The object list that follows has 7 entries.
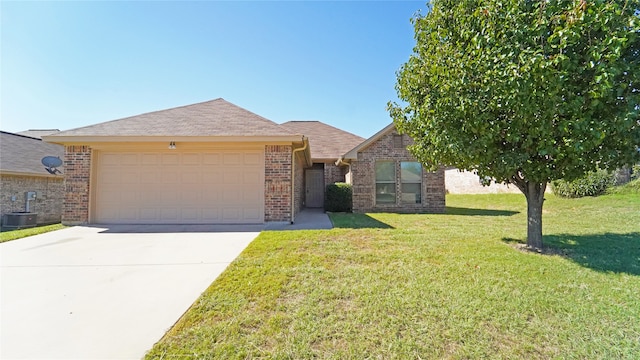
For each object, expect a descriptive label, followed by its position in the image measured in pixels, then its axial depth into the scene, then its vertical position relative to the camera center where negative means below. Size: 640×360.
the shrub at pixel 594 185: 12.75 +0.22
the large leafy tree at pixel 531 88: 3.67 +1.55
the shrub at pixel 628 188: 12.06 +0.08
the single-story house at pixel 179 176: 8.12 +0.38
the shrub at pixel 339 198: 12.28 -0.43
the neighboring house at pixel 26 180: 11.15 +0.34
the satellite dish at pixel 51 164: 11.90 +1.08
